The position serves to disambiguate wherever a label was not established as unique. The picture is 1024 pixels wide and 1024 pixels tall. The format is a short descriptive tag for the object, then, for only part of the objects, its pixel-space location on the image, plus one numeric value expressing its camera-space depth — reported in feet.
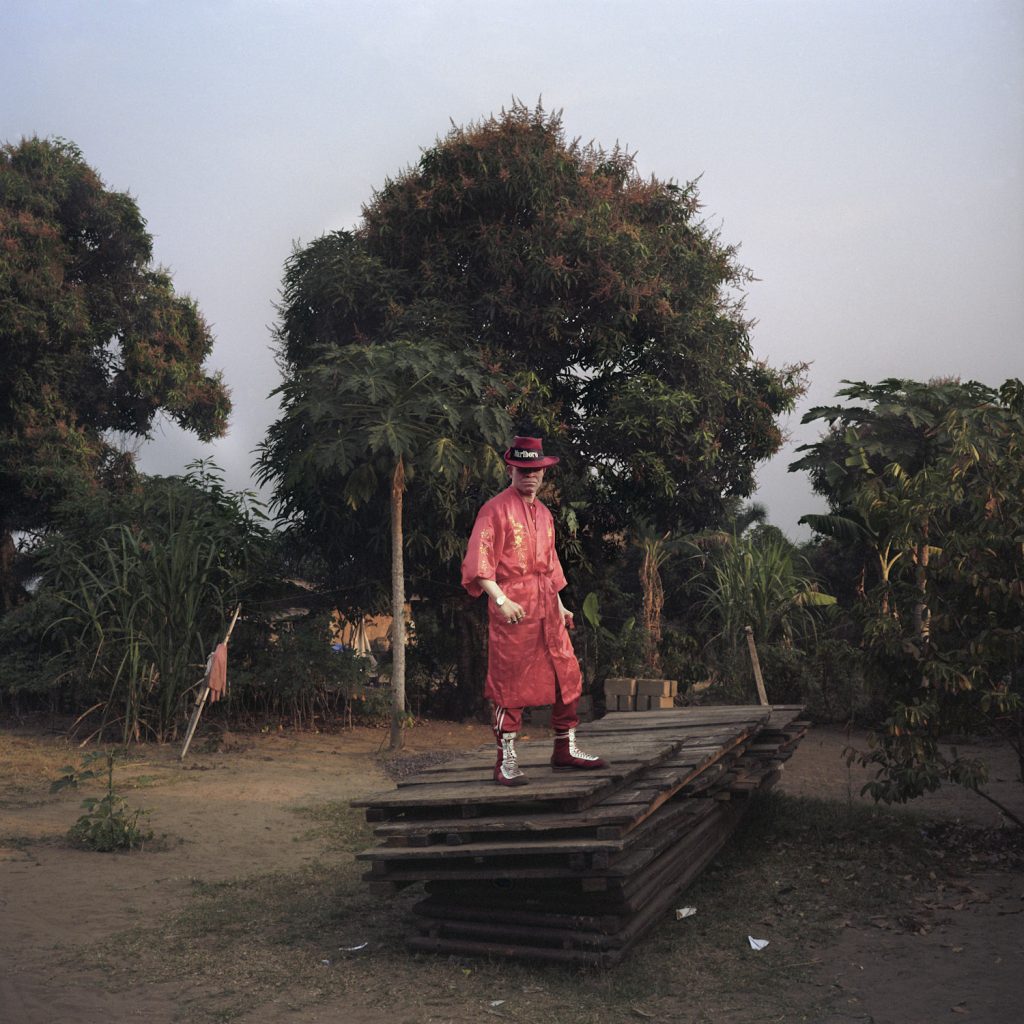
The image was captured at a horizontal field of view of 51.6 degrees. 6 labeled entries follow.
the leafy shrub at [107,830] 24.16
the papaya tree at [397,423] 36.70
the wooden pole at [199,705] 34.40
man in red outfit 17.88
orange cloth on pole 34.37
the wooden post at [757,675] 35.45
